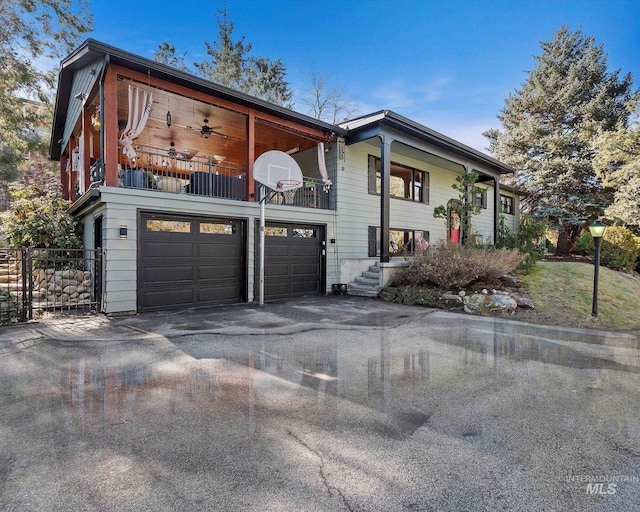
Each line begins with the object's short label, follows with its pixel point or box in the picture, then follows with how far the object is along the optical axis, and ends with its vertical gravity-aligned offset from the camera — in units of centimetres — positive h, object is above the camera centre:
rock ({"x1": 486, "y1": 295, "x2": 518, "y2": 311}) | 769 -114
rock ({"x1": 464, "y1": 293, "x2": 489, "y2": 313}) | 774 -113
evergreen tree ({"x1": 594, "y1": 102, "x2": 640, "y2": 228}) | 1505 +394
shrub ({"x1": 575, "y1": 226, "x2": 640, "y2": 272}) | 1329 +21
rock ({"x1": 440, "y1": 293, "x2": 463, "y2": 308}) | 814 -114
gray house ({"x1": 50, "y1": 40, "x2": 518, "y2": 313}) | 693 +184
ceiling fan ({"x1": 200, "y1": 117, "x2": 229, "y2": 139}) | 1012 +386
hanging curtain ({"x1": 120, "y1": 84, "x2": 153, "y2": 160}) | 744 +312
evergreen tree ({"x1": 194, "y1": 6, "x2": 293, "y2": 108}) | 2328 +1329
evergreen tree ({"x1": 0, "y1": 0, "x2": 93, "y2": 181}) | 1281 +802
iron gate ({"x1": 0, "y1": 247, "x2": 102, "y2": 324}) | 597 -72
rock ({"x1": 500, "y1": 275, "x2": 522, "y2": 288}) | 905 -73
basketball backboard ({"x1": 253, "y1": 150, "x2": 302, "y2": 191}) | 809 +203
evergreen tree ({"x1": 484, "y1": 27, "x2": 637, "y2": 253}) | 1800 +715
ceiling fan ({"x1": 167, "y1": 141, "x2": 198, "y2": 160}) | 1235 +405
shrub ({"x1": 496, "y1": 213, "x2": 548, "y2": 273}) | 1242 +66
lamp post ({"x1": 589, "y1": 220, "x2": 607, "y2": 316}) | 716 +16
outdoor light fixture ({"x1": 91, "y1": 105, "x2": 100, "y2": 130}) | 853 +350
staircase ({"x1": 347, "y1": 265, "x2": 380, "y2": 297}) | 991 -94
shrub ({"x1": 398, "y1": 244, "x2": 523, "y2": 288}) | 855 -30
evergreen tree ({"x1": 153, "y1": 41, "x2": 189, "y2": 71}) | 2256 +1345
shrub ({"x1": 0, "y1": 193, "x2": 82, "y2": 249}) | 882 +74
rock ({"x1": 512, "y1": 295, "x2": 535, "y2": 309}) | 786 -115
